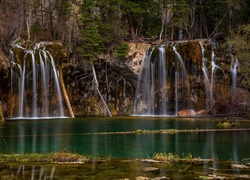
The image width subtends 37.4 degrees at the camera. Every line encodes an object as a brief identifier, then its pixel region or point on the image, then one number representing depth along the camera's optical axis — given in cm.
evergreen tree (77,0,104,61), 3962
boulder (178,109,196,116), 3734
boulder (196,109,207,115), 3724
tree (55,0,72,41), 4310
